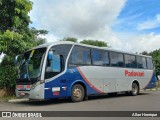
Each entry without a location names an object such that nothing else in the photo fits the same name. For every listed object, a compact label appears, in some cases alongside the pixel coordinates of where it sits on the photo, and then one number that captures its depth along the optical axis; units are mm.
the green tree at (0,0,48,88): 8597
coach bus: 7156
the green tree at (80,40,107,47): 33622
